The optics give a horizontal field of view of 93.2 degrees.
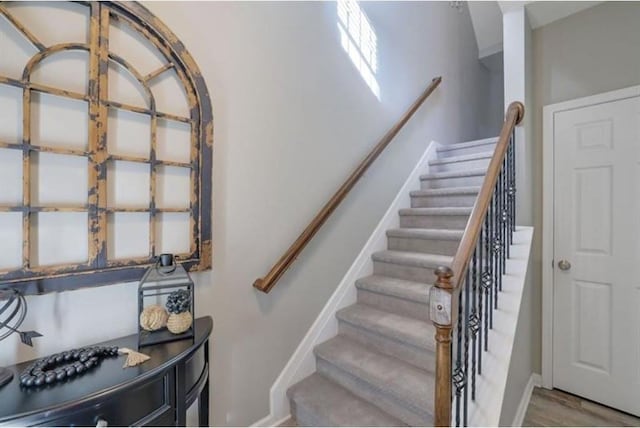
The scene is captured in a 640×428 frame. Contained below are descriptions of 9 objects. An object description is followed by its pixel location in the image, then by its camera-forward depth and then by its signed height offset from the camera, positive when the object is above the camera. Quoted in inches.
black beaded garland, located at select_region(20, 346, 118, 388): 34.2 -18.3
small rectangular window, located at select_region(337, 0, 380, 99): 88.2 +54.4
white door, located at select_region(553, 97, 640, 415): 81.4 -10.8
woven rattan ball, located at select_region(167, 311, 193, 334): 46.9 -16.8
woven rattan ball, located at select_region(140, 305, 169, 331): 46.4 -15.9
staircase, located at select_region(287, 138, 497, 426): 62.4 -29.8
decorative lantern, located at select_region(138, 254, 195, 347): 46.1 -14.4
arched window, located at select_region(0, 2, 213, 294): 39.4 +10.6
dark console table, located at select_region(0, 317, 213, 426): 30.8 -19.8
